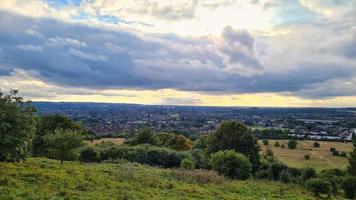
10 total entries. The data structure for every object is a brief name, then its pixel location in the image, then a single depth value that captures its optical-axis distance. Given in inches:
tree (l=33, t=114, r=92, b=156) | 3029.0
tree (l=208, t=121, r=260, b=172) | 3083.2
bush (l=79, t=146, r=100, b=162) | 2741.1
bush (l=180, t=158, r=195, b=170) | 2439.7
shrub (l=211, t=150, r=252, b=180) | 2154.3
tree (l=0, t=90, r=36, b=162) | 1264.8
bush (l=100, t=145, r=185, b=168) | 2815.0
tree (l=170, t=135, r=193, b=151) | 4270.9
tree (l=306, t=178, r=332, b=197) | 1855.3
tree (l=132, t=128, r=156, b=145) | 4152.8
